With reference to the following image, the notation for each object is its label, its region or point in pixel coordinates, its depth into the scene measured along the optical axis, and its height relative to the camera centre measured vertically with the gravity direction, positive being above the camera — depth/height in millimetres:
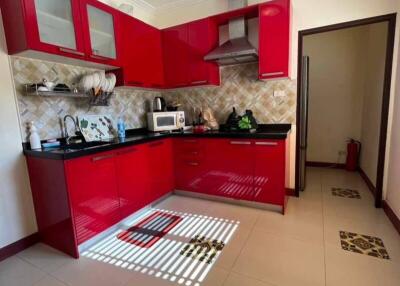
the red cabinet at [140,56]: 2479 +700
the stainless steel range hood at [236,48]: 2381 +684
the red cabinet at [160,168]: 2523 -683
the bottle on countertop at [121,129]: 2543 -180
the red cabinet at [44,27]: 1651 +730
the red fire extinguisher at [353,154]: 3566 -824
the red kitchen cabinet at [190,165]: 2668 -680
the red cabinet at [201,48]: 2670 +769
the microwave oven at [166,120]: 2912 -116
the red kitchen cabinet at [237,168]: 2371 -663
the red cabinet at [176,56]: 2849 +742
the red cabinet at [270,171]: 2217 -663
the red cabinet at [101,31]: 2055 +837
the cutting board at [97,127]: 2301 -138
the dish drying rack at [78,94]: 1854 +205
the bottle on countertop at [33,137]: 1872 -167
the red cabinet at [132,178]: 2113 -672
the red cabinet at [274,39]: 2268 +727
